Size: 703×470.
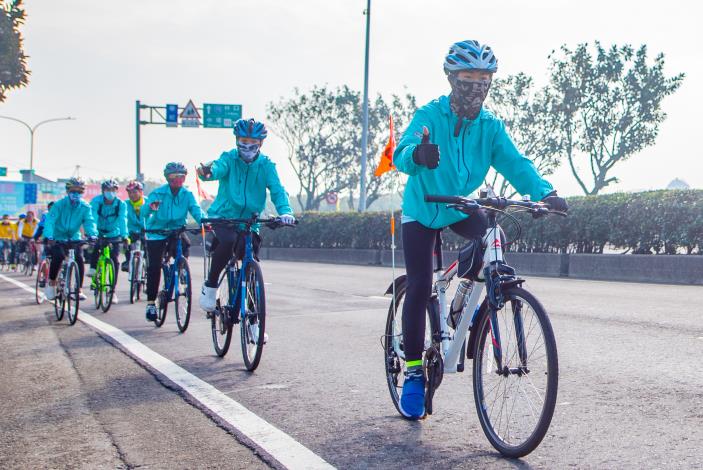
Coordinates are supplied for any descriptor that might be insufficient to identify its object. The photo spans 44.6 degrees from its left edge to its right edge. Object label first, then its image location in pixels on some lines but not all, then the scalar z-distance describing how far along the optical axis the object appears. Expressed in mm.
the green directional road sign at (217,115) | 36438
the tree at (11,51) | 11406
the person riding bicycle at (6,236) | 28719
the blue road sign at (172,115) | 35344
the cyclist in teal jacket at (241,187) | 7012
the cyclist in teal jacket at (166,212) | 9867
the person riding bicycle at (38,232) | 13578
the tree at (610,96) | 38094
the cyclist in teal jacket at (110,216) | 11930
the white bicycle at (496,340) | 3668
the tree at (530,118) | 41156
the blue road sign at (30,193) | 75688
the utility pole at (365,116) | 32625
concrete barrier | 15508
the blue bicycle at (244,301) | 6512
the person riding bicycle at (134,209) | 13288
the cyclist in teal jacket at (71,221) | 10805
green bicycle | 11523
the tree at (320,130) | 54688
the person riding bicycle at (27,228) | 24566
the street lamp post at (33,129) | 65750
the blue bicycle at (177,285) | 9094
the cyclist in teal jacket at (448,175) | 4246
